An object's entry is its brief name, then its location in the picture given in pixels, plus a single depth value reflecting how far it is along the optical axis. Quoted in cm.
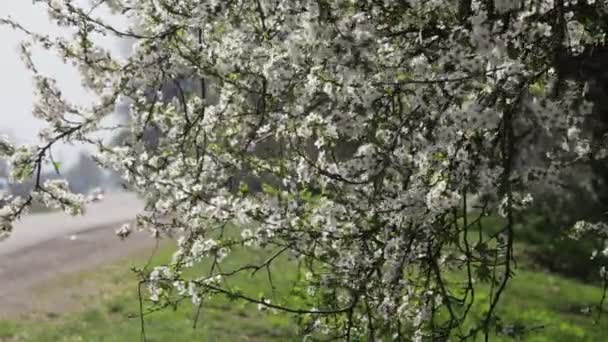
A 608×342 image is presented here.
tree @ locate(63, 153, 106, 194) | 11656
